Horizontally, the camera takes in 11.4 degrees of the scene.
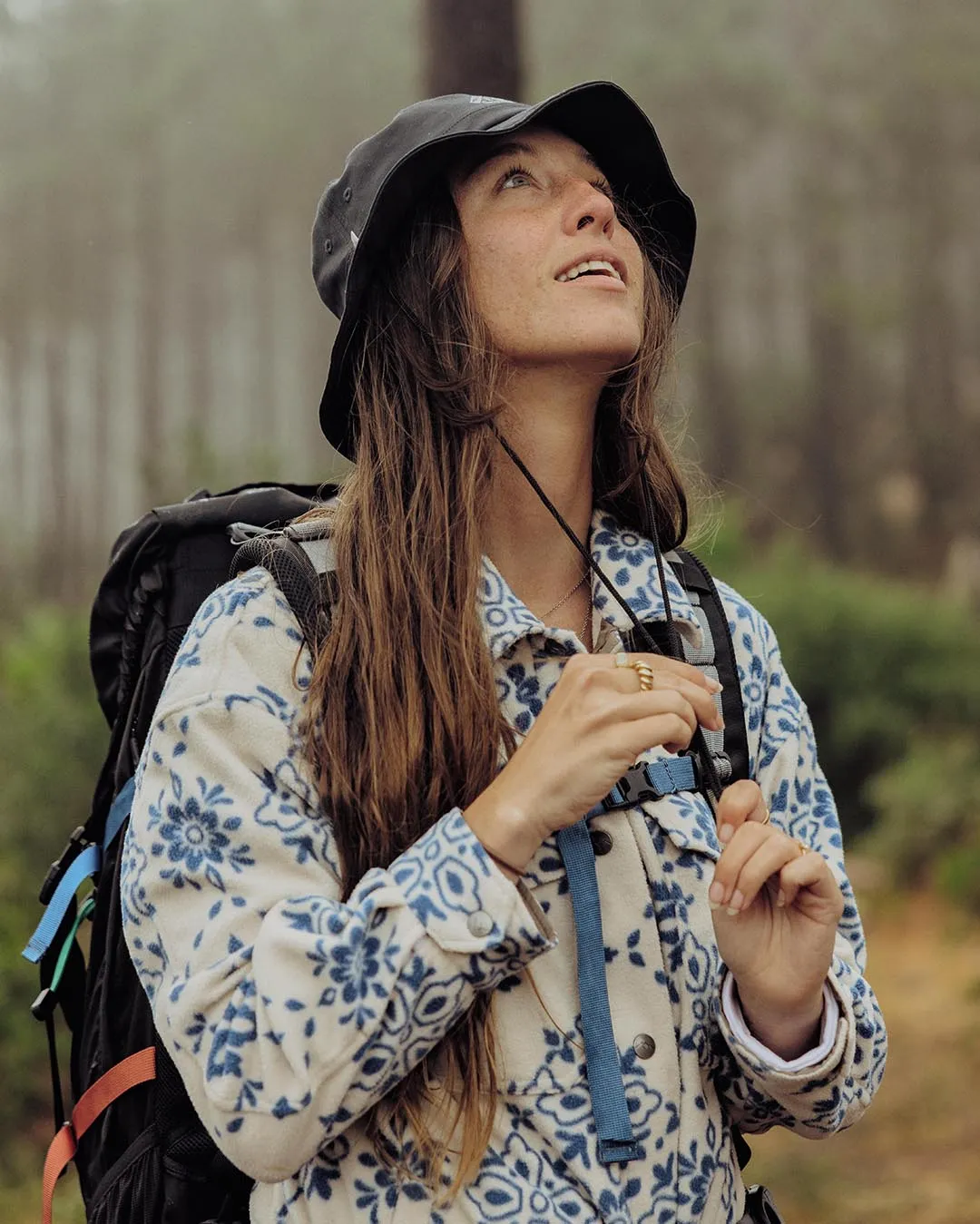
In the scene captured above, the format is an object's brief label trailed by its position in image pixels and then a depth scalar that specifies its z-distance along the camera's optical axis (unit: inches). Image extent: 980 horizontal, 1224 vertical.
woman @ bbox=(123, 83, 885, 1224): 110.2
